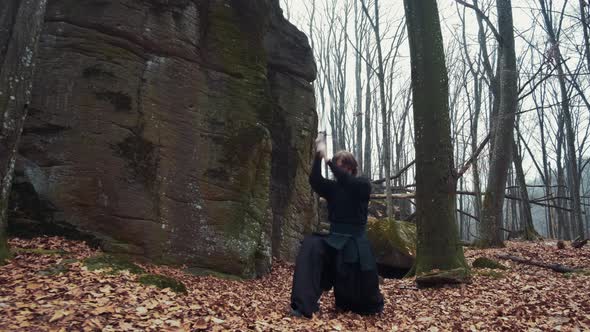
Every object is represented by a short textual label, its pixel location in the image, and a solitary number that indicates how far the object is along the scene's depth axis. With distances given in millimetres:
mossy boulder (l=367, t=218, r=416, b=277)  10617
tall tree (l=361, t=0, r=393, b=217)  16083
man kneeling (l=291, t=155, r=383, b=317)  4906
